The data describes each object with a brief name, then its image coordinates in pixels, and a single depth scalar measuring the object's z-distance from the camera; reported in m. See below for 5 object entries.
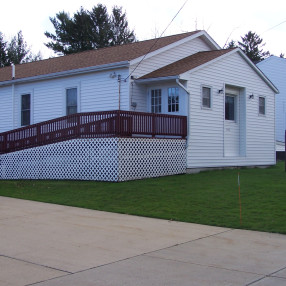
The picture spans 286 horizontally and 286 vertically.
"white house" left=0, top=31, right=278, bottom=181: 16.58
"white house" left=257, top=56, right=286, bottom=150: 37.19
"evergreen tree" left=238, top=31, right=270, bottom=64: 66.69
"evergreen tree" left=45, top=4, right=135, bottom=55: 50.12
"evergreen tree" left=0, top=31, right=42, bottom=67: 51.91
